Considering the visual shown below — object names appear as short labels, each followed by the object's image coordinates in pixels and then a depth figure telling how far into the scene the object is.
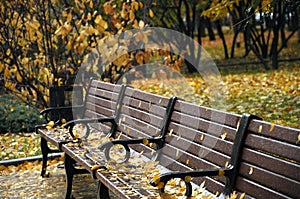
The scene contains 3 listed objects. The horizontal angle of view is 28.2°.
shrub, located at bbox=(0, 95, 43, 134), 10.27
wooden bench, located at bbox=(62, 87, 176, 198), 5.25
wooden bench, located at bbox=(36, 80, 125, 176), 6.61
